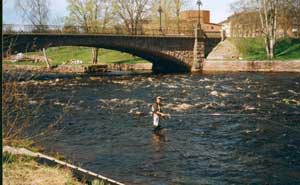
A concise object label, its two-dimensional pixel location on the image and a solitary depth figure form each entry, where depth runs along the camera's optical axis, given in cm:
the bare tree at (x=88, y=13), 8450
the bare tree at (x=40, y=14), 8640
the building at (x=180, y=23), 8988
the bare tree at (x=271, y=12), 6588
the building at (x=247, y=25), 7788
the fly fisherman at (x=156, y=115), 2309
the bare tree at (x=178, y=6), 9706
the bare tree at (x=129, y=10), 8625
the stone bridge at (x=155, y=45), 5612
